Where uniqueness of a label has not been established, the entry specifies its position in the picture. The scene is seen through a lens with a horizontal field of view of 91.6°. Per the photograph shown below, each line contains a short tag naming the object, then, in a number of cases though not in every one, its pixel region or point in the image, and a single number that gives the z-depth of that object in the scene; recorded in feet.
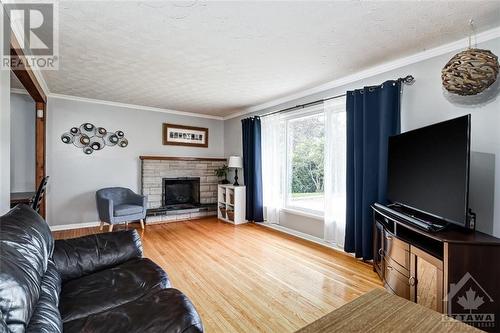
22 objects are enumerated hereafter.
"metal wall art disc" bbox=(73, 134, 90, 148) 14.16
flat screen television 5.71
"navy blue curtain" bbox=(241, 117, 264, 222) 15.51
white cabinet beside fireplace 16.19
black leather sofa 3.02
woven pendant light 5.98
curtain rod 8.55
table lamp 16.89
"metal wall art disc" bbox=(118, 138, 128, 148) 15.44
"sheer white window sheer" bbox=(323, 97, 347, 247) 10.75
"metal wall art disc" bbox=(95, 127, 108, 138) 14.73
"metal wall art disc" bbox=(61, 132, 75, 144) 13.78
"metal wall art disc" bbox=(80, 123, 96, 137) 14.32
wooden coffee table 3.06
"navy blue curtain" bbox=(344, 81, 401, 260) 8.94
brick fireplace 16.03
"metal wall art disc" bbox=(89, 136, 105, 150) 14.55
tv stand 5.25
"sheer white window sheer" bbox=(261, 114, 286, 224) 14.35
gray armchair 12.80
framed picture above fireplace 17.18
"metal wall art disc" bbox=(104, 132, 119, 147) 15.04
